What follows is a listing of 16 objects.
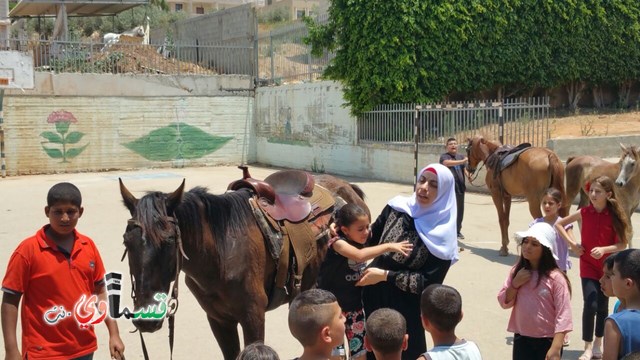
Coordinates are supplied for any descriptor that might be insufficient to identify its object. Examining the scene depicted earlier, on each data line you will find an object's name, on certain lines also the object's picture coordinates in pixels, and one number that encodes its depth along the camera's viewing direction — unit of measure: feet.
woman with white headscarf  12.87
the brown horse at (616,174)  30.68
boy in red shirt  11.82
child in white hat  13.98
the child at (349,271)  13.43
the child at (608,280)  11.83
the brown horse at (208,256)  13.01
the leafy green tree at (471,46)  68.54
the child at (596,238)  17.51
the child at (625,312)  10.36
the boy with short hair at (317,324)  9.75
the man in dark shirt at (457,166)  35.17
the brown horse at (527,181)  32.68
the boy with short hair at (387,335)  10.05
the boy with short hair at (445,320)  10.41
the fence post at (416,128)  55.54
